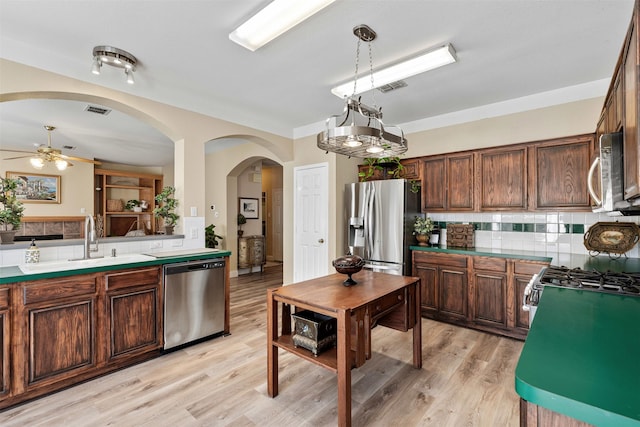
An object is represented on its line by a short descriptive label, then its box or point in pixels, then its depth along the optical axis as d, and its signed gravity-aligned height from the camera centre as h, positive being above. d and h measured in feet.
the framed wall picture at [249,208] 21.59 +0.46
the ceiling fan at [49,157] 14.39 +2.89
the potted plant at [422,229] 12.96 -0.68
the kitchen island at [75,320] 6.68 -2.65
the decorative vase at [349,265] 7.55 -1.30
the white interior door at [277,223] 27.66 -0.84
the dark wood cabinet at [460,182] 12.20 +1.29
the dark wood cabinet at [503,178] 11.04 +1.33
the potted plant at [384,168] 13.45 +2.13
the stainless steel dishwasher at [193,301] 9.15 -2.79
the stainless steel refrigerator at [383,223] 12.48 -0.40
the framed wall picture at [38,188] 19.93 +1.88
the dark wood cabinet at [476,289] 10.28 -2.85
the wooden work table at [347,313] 5.90 -2.28
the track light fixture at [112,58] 7.95 +4.25
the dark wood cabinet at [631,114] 3.41 +1.24
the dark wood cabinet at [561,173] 9.91 +1.36
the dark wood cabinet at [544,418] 2.26 -1.61
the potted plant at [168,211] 10.86 +0.13
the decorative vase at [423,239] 12.92 -1.11
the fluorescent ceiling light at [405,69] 7.87 +4.15
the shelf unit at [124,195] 24.07 +1.67
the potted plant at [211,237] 18.13 -1.37
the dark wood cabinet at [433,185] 12.92 +1.26
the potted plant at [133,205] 25.25 +0.82
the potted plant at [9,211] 7.81 +0.11
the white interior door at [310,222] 14.57 -0.40
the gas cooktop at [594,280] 5.45 -1.36
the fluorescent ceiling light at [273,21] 6.04 +4.23
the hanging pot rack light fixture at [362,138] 6.35 +1.70
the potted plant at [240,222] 20.93 -0.54
